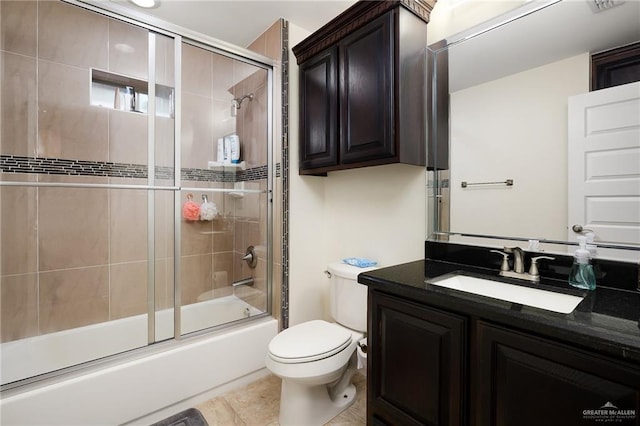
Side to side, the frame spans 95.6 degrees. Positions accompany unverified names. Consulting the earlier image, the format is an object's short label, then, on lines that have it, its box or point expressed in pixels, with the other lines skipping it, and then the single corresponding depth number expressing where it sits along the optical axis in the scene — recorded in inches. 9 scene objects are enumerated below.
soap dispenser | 41.1
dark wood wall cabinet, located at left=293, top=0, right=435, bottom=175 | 56.8
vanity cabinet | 27.3
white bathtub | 51.0
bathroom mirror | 44.1
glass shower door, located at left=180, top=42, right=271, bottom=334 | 82.1
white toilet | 54.5
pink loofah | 80.0
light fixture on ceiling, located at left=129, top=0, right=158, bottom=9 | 72.5
